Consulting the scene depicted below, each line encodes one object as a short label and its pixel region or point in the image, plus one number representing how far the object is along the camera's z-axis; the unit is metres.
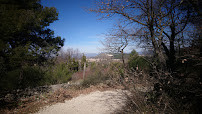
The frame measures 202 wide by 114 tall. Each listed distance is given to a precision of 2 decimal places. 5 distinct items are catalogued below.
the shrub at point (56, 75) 8.39
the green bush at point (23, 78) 5.53
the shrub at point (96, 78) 7.56
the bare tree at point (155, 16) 3.84
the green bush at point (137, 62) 9.44
